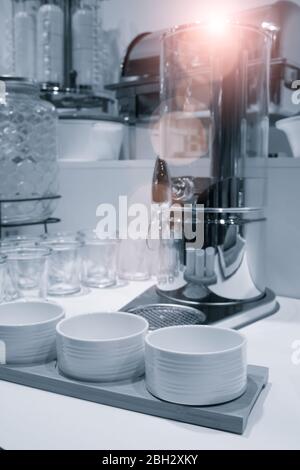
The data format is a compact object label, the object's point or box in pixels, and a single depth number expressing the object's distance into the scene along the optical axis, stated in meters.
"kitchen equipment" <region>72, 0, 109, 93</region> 1.32
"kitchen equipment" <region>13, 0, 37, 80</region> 1.33
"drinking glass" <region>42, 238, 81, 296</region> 0.97
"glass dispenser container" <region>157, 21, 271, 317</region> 0.80
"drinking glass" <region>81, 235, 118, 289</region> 1.02
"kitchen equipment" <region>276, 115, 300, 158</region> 0.86
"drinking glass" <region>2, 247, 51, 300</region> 0.89
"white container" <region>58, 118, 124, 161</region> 1.14
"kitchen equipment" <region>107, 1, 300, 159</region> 1.01
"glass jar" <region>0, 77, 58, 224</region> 1.01
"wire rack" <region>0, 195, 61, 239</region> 0.94
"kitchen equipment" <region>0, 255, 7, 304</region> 0.84
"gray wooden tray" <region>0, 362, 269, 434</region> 0.45
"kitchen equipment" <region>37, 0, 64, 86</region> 1.30
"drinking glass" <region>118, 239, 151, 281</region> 1.06
